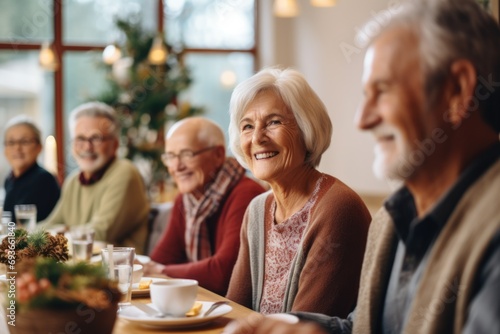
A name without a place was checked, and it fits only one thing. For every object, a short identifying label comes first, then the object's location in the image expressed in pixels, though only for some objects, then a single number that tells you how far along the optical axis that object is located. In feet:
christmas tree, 22.36
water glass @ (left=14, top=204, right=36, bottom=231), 11.90
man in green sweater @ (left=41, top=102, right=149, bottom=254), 13.37
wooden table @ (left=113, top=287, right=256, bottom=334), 6.04
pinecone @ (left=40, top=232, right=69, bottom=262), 7.10
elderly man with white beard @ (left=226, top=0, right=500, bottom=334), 4.18
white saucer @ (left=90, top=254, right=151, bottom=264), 9.65
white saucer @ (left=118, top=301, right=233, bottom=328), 6.01
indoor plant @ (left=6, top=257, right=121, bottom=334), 4.83
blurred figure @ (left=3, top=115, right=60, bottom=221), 15.96
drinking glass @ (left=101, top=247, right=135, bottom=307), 6.72
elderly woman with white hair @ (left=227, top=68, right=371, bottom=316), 7.39
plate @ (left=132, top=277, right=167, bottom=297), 7.64
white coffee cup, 6.04
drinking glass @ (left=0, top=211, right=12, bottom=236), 10.61
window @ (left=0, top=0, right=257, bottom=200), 24.72
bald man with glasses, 9.77
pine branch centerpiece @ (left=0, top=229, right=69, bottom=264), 7.05
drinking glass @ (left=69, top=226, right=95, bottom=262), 8.83
